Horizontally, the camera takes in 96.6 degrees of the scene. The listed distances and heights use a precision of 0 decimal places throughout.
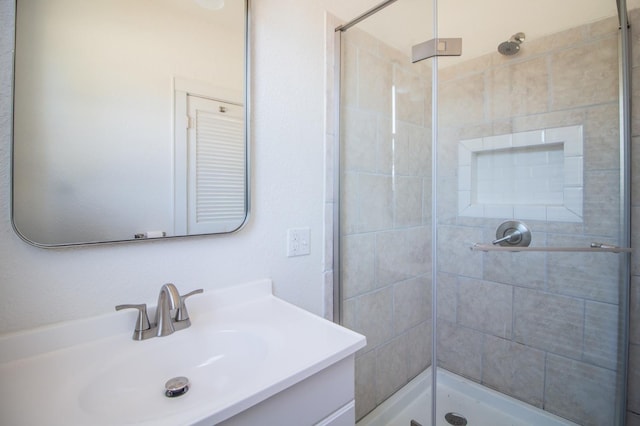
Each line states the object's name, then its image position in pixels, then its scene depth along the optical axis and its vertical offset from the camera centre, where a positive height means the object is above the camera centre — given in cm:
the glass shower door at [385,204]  133 +4
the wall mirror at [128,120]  69 +26
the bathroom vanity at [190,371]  52 -35
